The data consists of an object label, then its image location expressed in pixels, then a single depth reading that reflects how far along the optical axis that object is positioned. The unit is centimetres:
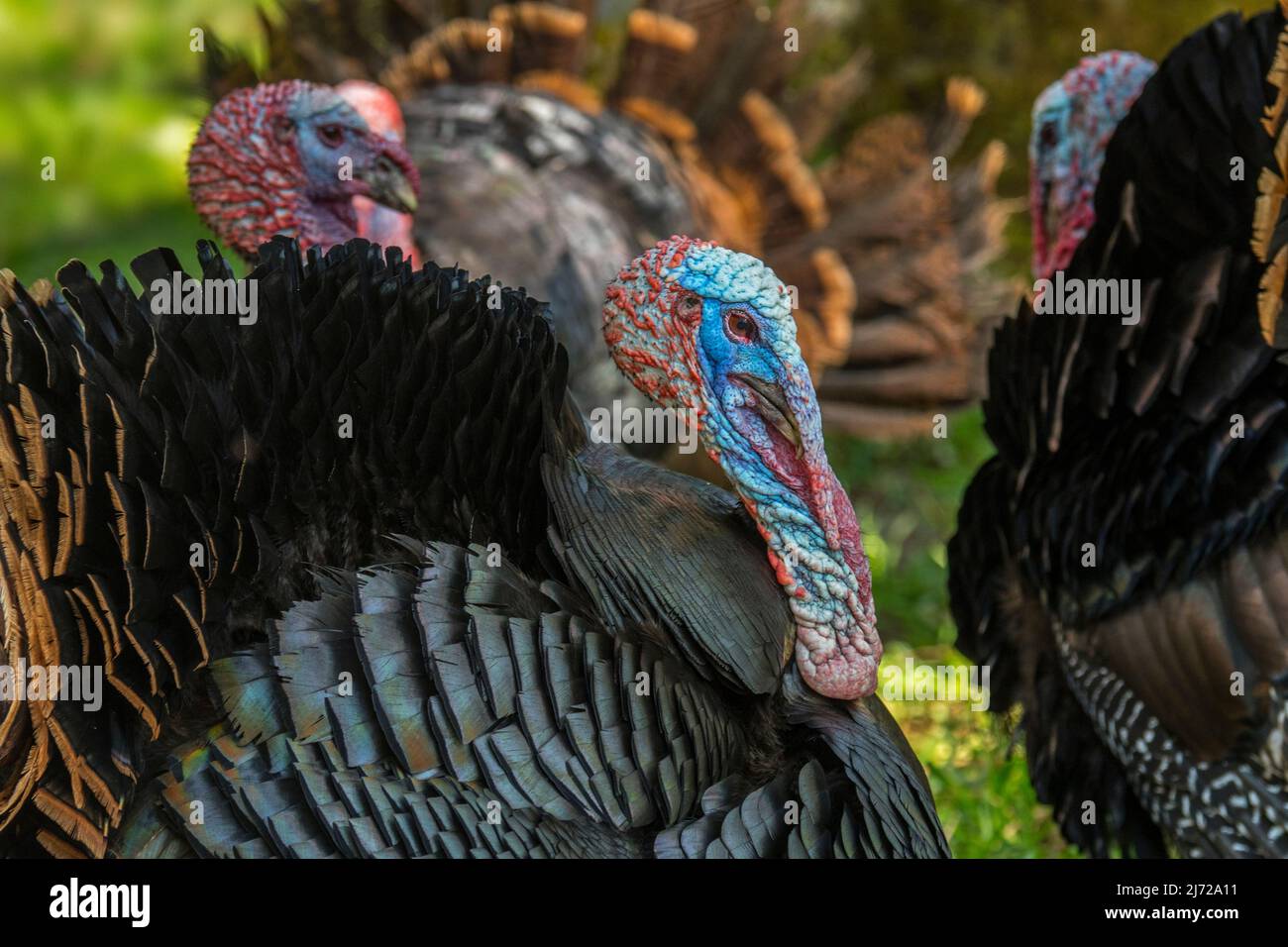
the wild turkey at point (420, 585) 216
